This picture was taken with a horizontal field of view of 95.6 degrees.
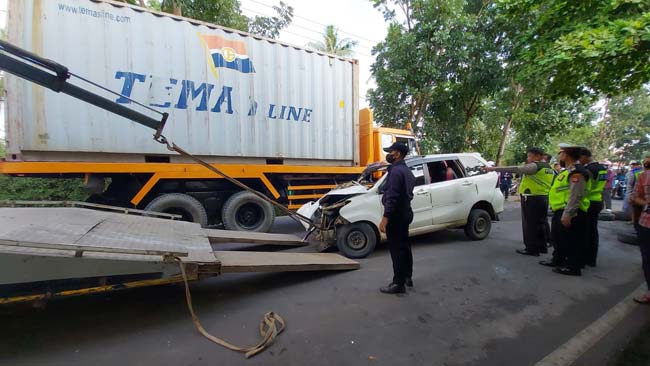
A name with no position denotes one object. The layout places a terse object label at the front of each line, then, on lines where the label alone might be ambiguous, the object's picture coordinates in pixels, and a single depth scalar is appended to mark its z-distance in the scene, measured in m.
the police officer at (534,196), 4.34
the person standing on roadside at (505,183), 12.07
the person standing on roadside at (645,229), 2.96
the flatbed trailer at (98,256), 2.02
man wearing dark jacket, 3.04
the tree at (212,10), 7.95
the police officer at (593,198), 3.69
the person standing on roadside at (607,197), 8.21
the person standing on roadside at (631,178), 6.63
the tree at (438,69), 9.17
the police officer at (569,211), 3.52
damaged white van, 4.41
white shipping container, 4.23
